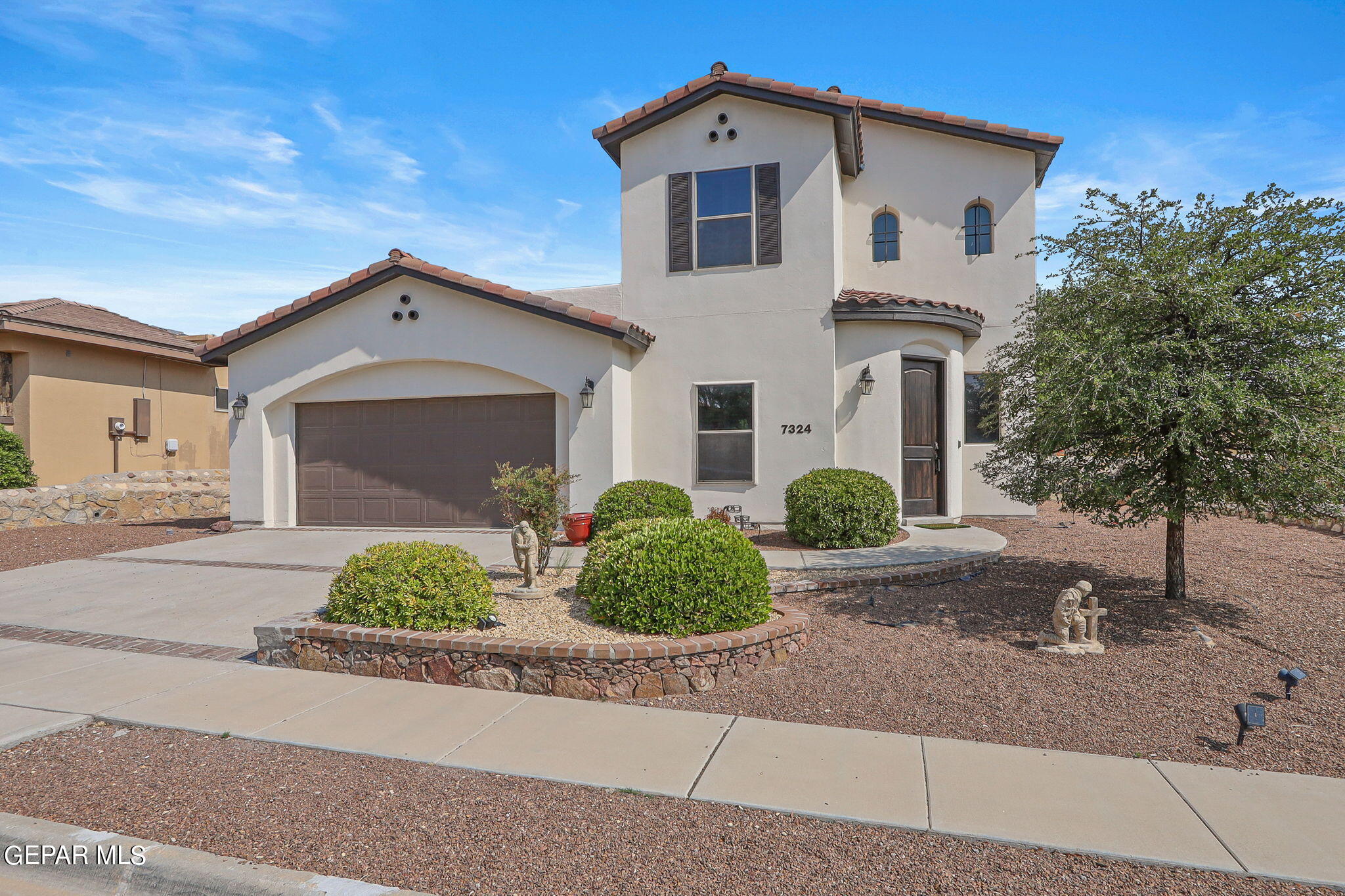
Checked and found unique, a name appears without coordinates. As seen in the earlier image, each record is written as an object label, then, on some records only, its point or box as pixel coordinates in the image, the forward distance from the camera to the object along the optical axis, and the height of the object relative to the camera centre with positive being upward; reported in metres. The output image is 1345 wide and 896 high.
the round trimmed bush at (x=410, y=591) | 5.73 -1.11
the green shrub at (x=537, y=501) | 7.48 -0.50
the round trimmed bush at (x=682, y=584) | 5.55 -1.04
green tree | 5.70 +0.74
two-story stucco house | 11.59 +1.90
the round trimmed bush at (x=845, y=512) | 9.40 -0.80
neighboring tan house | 16.92 +1.65
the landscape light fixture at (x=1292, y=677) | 4.50 -1.44
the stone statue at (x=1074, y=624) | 5.79 -1.42
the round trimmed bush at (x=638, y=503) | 10.12 -0.72
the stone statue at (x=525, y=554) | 7.01 -0.99
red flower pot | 10.77 -1.11
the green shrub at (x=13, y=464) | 15.45 -0.16
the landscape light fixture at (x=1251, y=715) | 3.98 -1.49
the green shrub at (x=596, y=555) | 6.40 -0.93
